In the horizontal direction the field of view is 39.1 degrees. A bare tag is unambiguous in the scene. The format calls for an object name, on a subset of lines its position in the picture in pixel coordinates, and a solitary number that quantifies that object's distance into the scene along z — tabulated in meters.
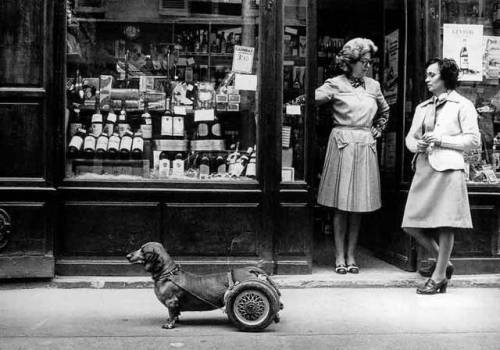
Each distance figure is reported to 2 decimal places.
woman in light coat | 6.41
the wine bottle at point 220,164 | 7.16
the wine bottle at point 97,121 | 7.10
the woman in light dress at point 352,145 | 7.20
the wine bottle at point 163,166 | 7.07
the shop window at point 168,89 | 7.09
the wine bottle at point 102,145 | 7.06
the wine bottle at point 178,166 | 7.10
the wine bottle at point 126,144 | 7.10
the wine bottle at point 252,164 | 7.08
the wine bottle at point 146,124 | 7.18
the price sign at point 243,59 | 7.11
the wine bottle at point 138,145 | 7.12
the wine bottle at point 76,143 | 6.94
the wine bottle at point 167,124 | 7.20
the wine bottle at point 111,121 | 7.14
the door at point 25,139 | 6.59
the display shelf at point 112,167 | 6.96
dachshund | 5.32
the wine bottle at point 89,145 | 7.02
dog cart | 5.21
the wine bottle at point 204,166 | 7.14
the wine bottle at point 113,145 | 7.09
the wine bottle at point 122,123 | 7.14
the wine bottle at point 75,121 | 6.98
